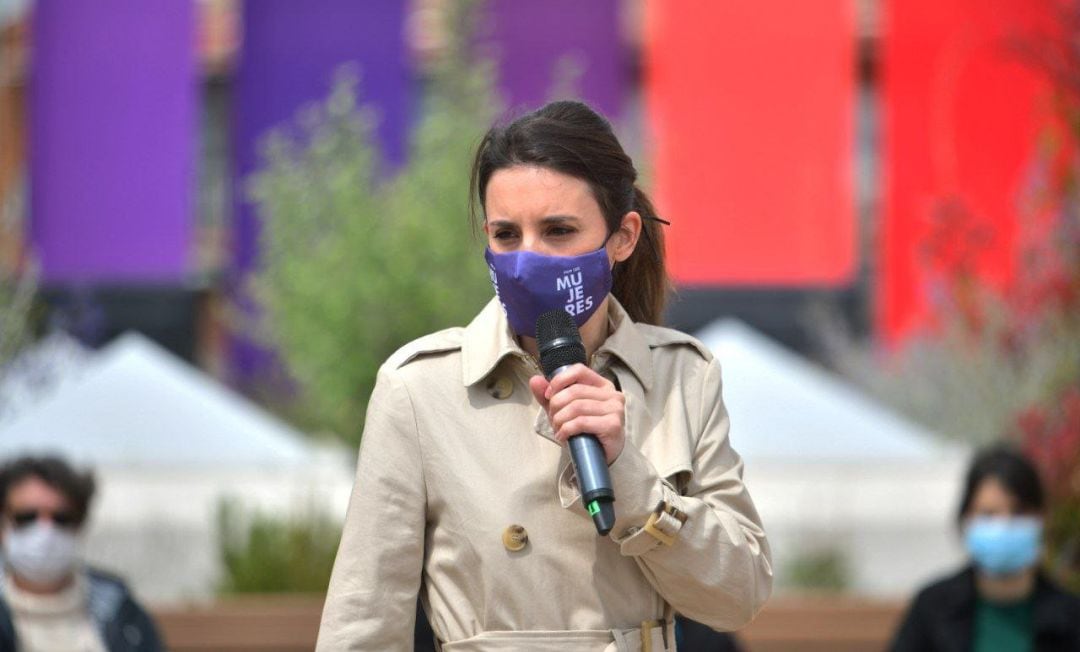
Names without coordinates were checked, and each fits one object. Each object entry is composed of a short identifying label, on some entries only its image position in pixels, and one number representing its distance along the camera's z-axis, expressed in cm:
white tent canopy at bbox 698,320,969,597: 2302
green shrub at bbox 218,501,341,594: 1964
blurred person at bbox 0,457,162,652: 1187
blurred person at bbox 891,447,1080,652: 1252
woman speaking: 550
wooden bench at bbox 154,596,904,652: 1811
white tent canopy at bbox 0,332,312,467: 2266
